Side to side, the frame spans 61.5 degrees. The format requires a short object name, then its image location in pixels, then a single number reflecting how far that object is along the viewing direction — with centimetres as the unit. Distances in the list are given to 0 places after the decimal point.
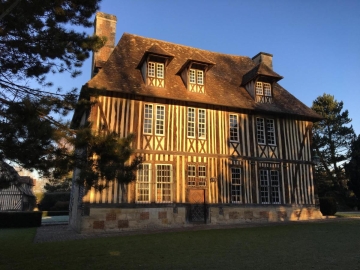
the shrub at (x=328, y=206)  2031
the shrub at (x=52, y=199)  3581
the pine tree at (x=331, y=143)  3516
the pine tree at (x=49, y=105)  677
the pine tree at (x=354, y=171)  2770
